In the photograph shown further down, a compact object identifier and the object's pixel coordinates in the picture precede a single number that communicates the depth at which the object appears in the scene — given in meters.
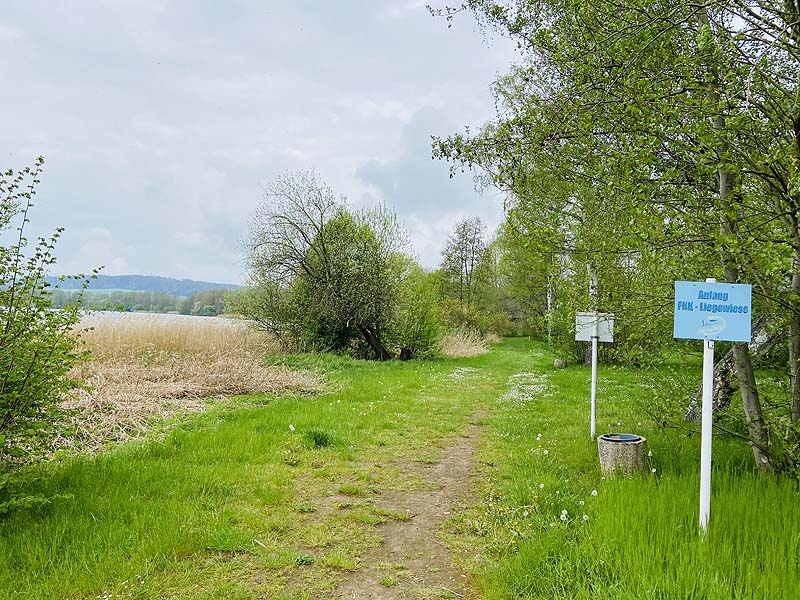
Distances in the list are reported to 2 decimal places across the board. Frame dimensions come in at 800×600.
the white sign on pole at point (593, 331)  6.87
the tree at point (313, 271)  19.73
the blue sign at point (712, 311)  3.70
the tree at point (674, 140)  4.12
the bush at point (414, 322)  21.77
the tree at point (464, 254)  39.97
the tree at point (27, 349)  4.46
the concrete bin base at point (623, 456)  5.27
